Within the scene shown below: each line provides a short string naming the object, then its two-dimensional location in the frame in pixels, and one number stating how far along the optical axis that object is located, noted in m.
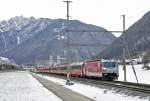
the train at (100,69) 63.03
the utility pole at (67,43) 58.86
